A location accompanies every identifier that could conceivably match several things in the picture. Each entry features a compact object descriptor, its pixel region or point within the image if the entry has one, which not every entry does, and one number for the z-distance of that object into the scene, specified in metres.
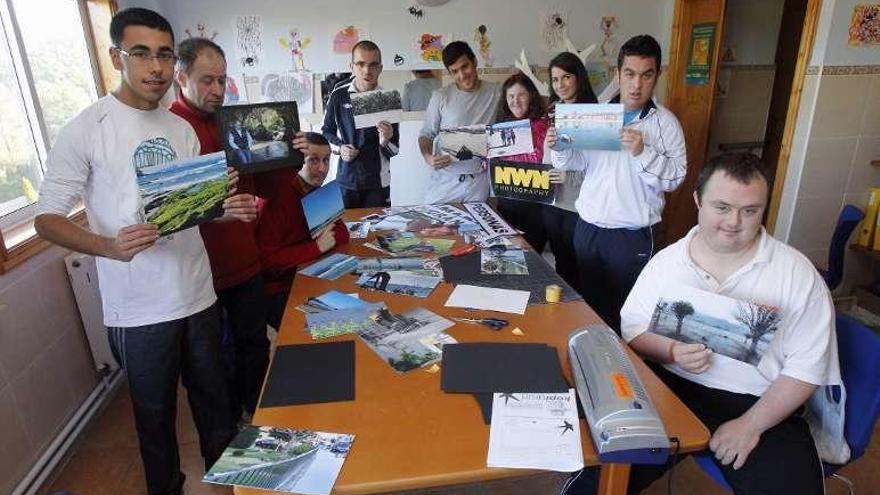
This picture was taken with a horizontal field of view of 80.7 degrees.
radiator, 2.27
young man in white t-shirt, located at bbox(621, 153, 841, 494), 1.30
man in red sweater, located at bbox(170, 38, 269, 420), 1.77
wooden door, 3.86
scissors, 1.55
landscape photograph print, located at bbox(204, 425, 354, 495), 0.98
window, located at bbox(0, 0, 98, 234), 2.22
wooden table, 1.00
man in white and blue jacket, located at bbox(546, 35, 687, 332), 2.03
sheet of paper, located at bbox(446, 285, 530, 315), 1.69
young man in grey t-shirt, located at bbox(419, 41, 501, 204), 2.87
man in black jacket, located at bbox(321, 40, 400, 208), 2.94
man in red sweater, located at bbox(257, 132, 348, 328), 2.12
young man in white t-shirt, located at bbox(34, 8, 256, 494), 1.38
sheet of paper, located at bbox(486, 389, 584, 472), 1.02
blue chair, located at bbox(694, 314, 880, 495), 1.32
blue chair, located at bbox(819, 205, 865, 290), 2.39
